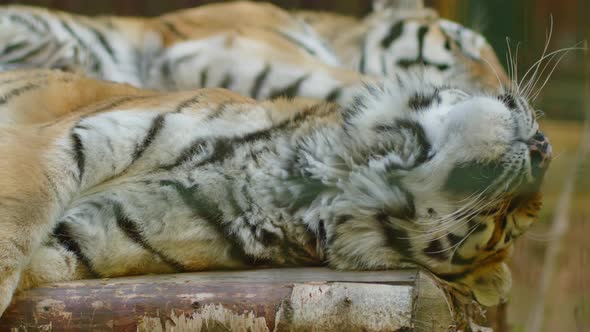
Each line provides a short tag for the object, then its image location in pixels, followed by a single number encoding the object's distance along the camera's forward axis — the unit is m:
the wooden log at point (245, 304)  6.53
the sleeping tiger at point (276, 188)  6.71
